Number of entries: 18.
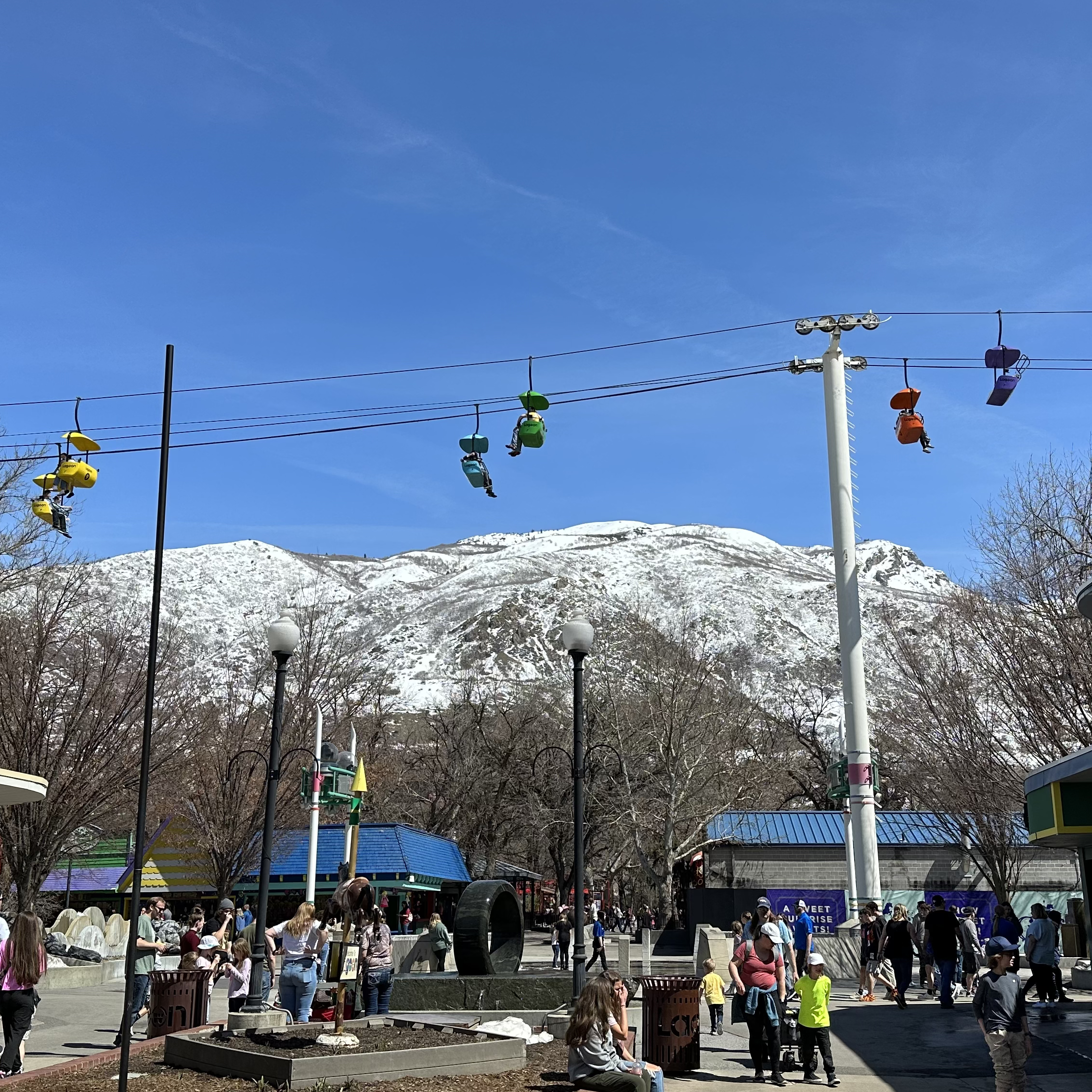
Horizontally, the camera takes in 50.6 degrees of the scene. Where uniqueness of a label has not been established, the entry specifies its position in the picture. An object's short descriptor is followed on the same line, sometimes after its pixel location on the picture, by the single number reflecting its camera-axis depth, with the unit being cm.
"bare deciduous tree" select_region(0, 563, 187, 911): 2606
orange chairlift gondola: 1895
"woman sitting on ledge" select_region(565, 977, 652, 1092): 968
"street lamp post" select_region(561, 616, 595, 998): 1379
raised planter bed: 1012
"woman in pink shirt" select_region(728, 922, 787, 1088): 1196
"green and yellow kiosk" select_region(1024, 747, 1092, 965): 1570
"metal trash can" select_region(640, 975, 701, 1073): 1254
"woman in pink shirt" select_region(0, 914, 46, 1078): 1127
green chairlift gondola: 1608
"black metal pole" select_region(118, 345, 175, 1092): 840
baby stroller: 1273
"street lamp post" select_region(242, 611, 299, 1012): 1267
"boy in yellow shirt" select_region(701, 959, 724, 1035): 1595
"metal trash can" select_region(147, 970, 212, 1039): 1404
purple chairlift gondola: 1686
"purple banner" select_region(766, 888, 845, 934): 3434
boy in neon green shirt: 1191
